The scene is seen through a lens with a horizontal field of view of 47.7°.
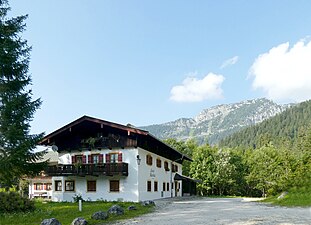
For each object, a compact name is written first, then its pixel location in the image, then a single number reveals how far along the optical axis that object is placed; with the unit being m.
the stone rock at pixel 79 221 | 11.89
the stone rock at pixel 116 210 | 15.24
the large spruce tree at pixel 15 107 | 19.78
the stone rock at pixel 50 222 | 11.52
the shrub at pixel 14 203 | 17.02
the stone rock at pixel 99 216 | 13.59
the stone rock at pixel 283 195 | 25.25
